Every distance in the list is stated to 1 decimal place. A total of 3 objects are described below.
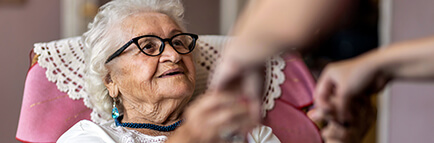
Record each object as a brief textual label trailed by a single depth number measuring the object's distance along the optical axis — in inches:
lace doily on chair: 62.6
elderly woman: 54.0
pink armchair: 60.8
